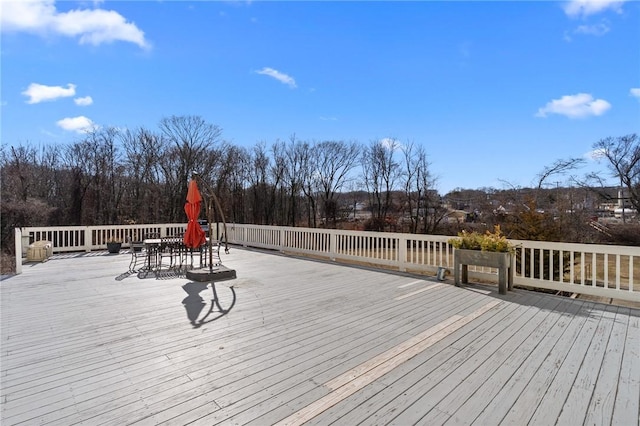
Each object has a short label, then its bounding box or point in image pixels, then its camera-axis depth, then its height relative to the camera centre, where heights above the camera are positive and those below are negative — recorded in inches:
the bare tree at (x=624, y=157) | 801.6 +133.6
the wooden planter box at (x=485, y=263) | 176.4 -30.7
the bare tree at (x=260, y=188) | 826.8 +56.7
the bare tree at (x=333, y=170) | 826.8 +102.7
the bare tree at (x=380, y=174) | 813.2 +92.4
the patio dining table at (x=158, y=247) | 253.5 -31.1
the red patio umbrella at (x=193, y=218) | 228.1 -5.9
